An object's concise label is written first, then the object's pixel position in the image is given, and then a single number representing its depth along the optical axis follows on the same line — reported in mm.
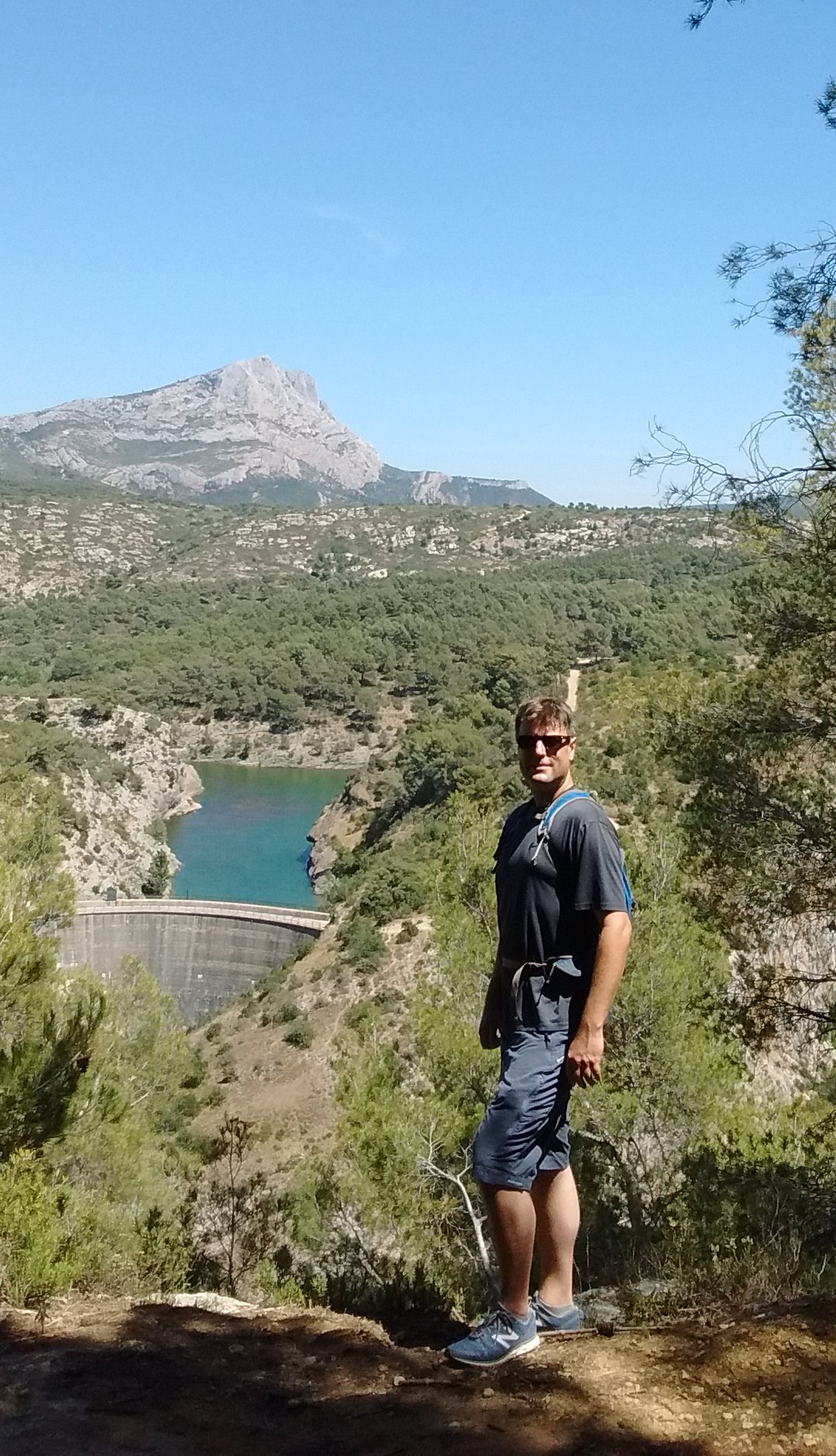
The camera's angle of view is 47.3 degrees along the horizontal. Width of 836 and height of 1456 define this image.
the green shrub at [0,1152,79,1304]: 3215
